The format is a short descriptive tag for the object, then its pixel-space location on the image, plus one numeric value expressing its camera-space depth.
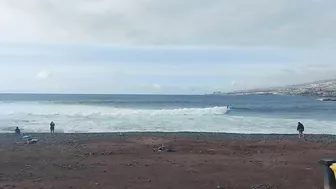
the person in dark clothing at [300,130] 23.70
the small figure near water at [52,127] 26.23
